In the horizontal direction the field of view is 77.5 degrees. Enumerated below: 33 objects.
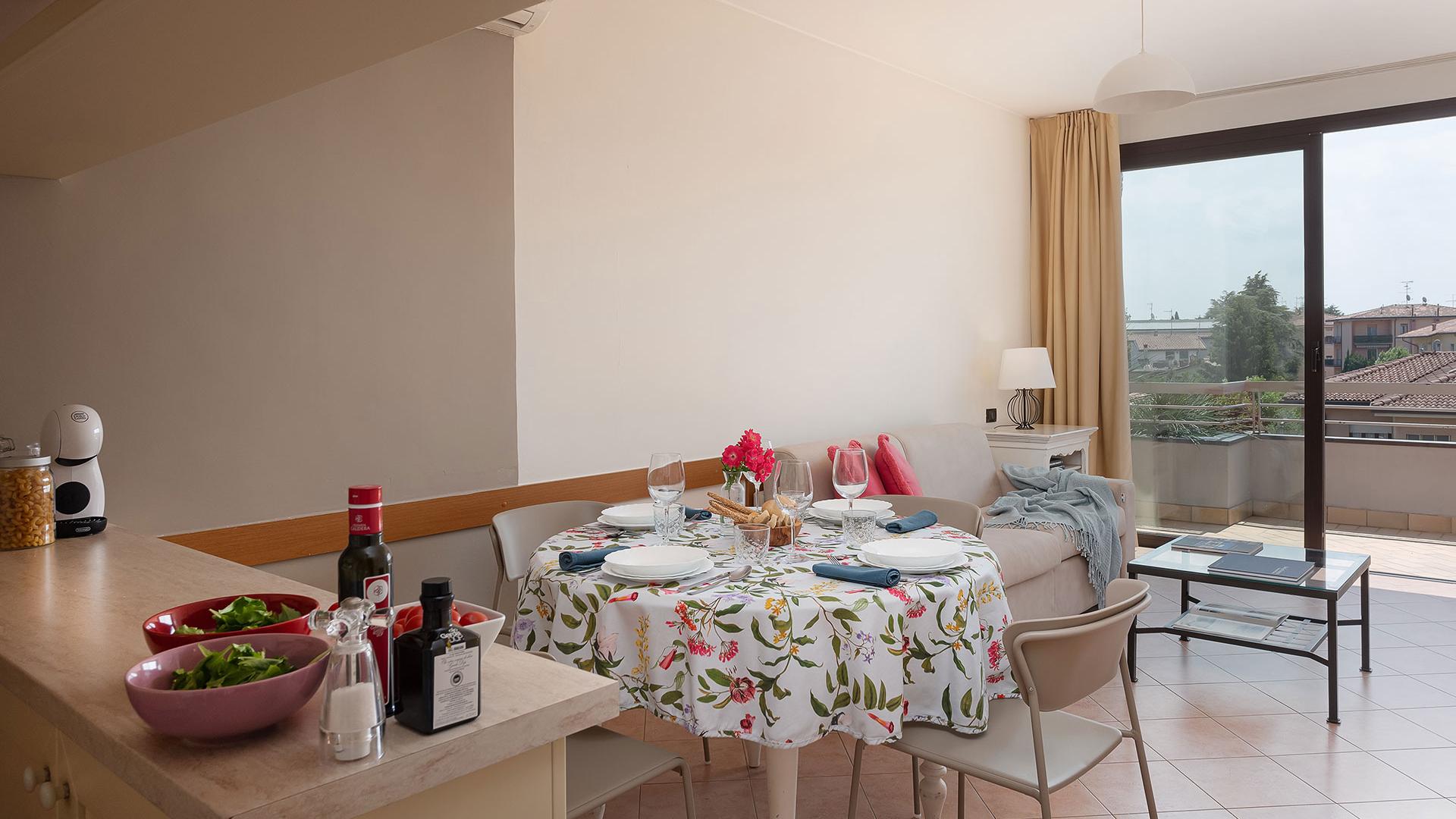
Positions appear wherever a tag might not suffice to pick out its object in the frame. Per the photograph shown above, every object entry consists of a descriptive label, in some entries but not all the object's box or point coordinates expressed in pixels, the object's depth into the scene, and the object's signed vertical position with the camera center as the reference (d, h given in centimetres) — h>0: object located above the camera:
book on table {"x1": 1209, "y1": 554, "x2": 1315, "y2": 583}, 340 -69
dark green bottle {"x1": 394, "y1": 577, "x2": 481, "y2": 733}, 91 -27
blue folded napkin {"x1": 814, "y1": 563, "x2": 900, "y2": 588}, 195 -39
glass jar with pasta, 173 -18
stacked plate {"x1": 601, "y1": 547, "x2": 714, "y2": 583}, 199 -37
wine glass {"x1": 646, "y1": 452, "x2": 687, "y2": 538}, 233 -21
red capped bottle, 101 -17
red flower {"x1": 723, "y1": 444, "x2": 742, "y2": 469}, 246 -16
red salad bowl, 104 -26
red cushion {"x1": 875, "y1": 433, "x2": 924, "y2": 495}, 399 -34
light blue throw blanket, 419 -57
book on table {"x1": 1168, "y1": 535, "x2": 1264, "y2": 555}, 387 -68
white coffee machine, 188 -12
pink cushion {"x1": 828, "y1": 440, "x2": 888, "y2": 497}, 391 -40
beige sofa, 376 -55
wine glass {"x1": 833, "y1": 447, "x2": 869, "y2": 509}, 239 -20
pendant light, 337 +116
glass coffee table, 322 -72
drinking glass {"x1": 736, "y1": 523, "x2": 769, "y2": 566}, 205 -32
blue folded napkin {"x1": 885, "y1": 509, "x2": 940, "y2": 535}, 249 -35
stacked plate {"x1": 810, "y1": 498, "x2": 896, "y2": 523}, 263 -33
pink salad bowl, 85 -28
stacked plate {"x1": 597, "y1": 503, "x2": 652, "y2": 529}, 253 -33
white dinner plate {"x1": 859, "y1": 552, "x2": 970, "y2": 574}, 204 -39
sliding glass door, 525 +35
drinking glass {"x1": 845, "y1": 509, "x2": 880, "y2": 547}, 233 -34
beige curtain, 577 +73
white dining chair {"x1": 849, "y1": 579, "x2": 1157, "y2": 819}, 182 -73
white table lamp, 543 +14
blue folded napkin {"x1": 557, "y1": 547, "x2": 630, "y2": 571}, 212 -37
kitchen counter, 82 -33
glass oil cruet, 85 -27
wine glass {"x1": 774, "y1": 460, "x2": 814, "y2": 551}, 231 -22
